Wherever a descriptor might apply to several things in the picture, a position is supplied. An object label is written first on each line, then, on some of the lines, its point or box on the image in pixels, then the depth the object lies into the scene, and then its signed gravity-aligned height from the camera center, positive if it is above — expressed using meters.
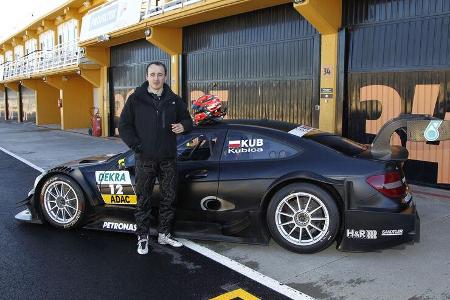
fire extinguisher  19.75 -0.77
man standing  4.53 -0.28
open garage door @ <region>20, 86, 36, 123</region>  32.06 +0.15
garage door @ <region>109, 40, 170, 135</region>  16.64 +1.55
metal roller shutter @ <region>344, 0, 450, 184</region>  7.82 +0.69
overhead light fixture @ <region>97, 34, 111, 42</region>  16.44 +2.50
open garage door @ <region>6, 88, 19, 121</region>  37.19 +0.33
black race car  4.24 -0.82
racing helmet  5.07 -0.03
